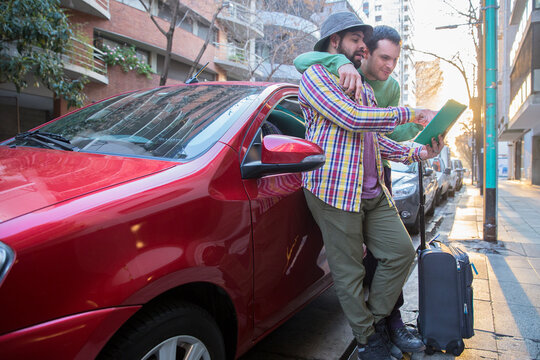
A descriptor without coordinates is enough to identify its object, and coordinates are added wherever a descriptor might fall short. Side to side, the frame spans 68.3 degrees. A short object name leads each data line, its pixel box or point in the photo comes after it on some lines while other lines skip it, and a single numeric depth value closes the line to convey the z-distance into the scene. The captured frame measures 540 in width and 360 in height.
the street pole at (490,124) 4.84
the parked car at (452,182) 14.78
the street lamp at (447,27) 12.41
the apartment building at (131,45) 12.95
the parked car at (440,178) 10.91
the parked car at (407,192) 6.31
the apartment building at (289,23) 15.37
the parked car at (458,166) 19.82
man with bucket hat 1.96
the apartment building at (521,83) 16.11
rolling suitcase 2.23
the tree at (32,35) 6.28
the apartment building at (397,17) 89.00
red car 1.09
